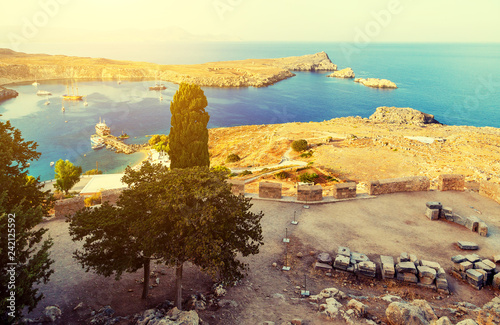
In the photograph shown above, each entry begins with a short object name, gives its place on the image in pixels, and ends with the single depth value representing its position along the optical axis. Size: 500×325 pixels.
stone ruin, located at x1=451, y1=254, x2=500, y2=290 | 12.34
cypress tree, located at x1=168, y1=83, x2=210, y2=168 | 23.75
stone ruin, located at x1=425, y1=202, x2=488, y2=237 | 16.22
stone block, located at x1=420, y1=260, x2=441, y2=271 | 12.80
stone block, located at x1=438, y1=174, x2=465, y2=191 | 20.77
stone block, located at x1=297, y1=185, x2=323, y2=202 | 19.27
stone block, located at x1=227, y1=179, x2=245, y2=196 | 19.58
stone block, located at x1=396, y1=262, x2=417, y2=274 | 12.56
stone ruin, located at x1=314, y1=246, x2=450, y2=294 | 12.34
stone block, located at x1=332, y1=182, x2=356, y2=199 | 19.75
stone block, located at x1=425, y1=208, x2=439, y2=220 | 17.33
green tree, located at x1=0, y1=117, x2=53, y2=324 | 7.95
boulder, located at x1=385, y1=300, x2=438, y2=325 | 9.39
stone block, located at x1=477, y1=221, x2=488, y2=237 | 15.83
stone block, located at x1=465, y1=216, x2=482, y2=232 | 16.19
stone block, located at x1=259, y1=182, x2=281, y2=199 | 19.83
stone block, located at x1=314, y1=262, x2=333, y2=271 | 13.27
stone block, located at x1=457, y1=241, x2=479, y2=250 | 14.62
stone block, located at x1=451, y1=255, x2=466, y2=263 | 13.16
